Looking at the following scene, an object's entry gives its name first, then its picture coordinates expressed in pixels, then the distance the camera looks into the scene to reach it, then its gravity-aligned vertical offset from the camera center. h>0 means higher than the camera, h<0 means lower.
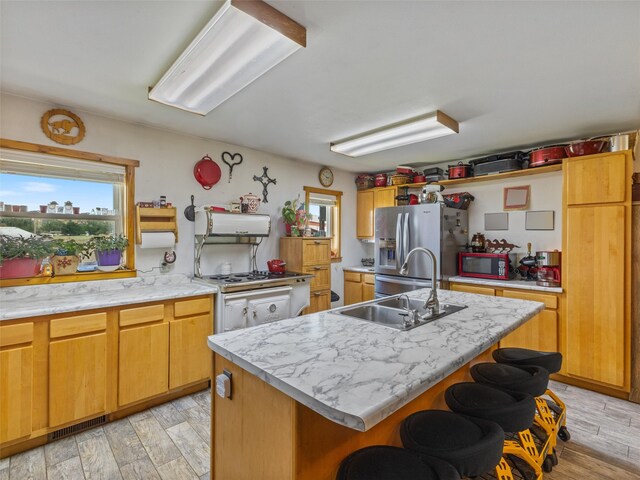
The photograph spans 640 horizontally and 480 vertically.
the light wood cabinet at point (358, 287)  4.66 -0.71
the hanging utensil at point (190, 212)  3.29 +0.28
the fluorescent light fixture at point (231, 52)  1.42 +0.99
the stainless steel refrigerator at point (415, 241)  3.75 -0.01
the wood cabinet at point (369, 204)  4.80 +0.56
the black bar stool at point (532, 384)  1.60 -0.74
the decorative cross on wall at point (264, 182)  3.97 +0.73
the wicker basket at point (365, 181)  5.12 +0.96
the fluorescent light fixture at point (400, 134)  2.71 +1.03
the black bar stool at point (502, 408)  1.32 -0.73
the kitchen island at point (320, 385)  0.99 -0.47
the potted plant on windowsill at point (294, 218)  4.03 +0.27
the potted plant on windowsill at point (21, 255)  2.31 -0.13
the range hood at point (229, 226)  3.14 +0.14
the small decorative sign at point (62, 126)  2.50 +0.91
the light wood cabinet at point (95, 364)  1.97 -0.91
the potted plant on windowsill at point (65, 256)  2.55 -0.16
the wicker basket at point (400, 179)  4.57 +0.89
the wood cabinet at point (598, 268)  2.73 -0.24
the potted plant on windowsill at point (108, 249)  2.75 -0.10
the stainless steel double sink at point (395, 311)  1.85 -0.45
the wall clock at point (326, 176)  4.67 +0.95
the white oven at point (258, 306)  2.88 -0.67
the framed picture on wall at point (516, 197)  3.73 +0.52
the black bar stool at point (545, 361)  1.89 -0.74
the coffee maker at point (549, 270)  3.14 -0.29
